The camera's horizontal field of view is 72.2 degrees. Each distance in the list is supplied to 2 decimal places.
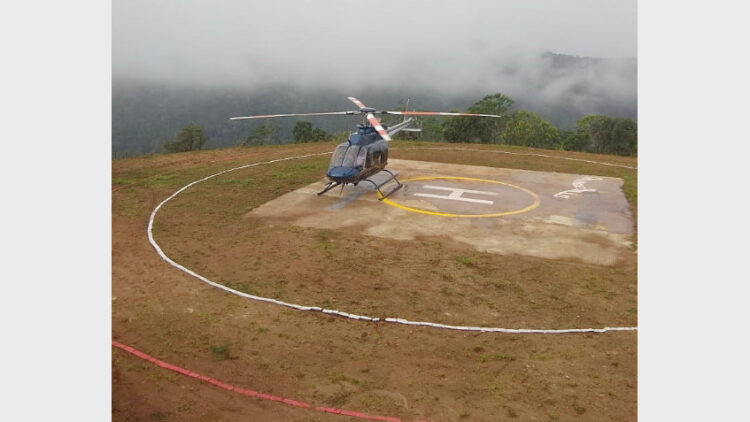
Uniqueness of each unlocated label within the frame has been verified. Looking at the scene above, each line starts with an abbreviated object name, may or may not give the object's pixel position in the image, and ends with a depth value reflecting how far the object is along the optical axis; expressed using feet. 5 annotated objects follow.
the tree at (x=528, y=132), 231.09
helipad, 51.31
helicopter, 61.62
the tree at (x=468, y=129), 193.16
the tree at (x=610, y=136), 222.48
